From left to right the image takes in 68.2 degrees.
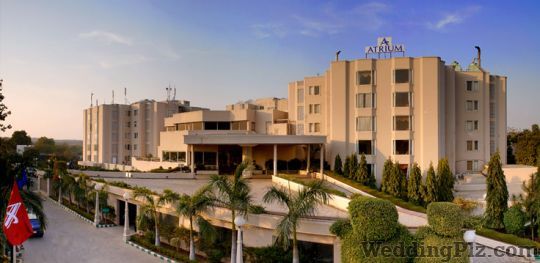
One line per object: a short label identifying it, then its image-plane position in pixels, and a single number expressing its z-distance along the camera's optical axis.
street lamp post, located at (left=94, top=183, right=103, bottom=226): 27.75
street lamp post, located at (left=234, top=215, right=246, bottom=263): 13.55
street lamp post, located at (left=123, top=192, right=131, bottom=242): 23.08
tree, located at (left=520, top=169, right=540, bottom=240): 18.45
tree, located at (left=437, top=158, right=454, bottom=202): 29.20
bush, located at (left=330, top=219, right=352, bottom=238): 12.99
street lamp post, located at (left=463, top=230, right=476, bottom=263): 10.49
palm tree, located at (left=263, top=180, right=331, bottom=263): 14.20
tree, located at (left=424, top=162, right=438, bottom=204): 28.66
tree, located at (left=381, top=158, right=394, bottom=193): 31.64
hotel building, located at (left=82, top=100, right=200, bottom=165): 65.06
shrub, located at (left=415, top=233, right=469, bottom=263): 11.55
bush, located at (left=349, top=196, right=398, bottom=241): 12.16
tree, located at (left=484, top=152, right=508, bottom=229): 20.41
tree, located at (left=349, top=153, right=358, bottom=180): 34.41
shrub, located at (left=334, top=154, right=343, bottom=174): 36.06
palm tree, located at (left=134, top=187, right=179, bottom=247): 19.56
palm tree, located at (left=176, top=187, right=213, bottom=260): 17.03
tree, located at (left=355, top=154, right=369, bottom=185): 33.66
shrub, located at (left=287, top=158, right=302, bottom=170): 40.94
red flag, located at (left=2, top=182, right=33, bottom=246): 14.17
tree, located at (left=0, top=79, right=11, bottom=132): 15.29
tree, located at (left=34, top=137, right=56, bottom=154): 96.43
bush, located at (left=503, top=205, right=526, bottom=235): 19.09
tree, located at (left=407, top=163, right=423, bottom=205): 29.62
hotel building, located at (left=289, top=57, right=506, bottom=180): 34.78
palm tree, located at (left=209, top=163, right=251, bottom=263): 15.73
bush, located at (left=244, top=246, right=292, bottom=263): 16.66
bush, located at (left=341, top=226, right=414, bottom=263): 12.32
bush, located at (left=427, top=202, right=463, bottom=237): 11.62
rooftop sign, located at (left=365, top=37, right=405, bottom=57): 36.22
